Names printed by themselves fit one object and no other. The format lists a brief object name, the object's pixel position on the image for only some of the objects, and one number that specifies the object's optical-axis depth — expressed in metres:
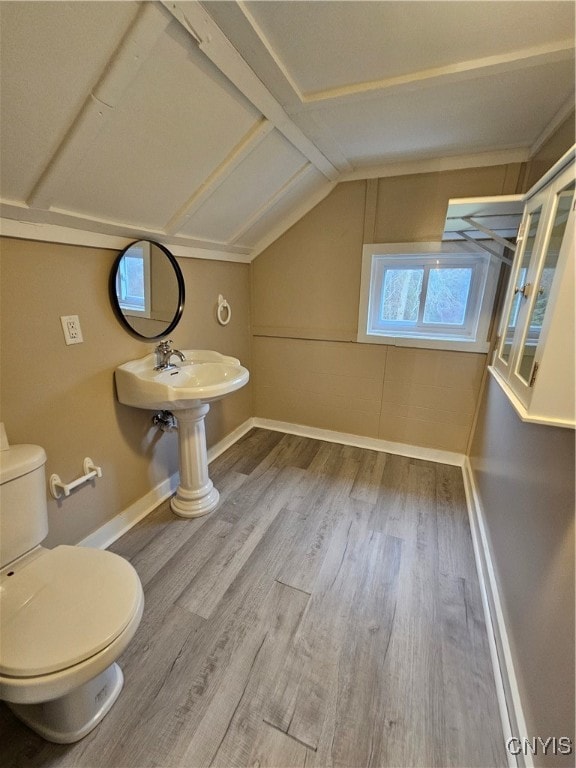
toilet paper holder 1.40
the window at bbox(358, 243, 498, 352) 2.12
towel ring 2.34
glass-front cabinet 0.83
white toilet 0.81
